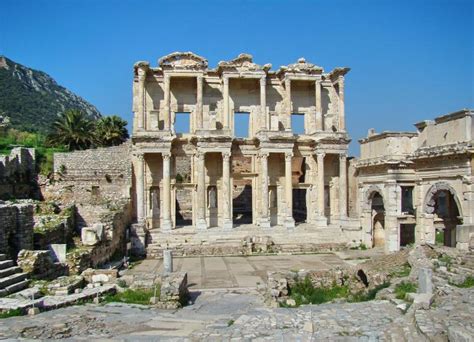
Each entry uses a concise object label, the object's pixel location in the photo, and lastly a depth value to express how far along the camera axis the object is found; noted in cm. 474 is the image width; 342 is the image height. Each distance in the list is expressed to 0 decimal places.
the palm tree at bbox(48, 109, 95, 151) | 3894
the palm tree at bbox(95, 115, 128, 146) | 4197
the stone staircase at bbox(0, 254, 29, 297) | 1290
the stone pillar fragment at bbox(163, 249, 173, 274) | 1880
